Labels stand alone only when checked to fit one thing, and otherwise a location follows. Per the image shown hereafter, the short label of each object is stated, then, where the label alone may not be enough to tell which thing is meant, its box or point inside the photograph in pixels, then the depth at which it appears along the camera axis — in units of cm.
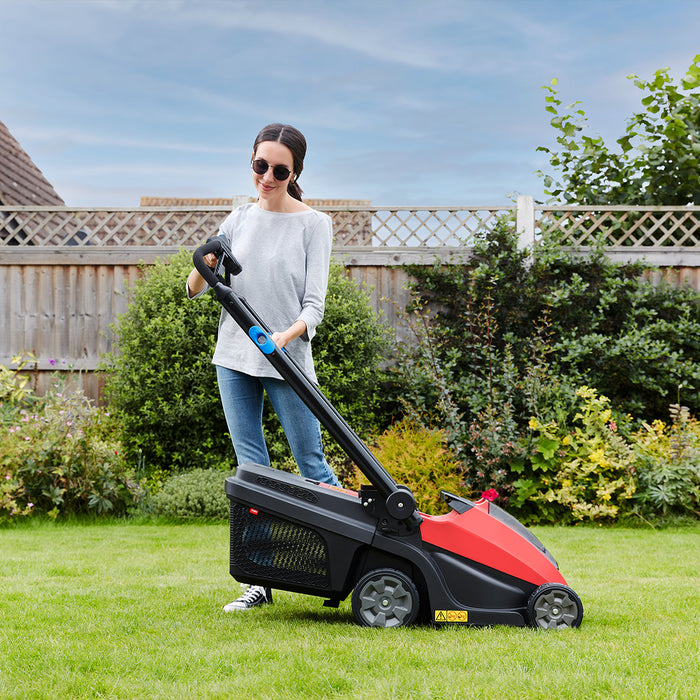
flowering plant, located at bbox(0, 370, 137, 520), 647
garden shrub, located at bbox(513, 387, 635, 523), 650
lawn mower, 274
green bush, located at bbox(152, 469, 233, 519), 629
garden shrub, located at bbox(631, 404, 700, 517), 639
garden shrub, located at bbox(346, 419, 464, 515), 599
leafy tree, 888
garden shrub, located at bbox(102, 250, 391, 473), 695
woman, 304
